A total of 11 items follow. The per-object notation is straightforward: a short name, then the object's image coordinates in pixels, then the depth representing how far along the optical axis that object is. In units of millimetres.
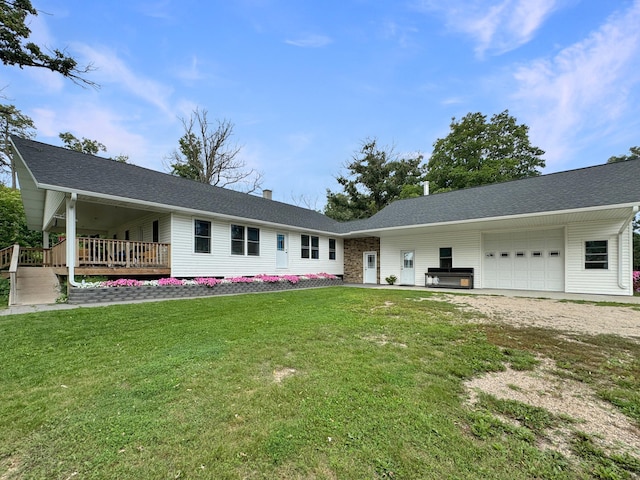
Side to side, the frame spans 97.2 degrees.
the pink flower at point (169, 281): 9321
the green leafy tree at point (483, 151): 25609
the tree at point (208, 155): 24844
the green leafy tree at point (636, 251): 14927
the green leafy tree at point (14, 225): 14469
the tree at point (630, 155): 25922
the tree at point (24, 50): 7094
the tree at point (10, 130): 19047
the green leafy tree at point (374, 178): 28031
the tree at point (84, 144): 24812
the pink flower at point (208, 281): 10107
